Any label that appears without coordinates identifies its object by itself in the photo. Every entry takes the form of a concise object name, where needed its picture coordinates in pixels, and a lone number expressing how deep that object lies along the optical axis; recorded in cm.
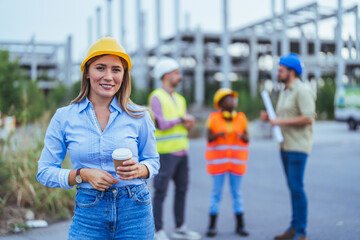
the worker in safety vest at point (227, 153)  478
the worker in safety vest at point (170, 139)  443
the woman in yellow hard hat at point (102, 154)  214
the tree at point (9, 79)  1297
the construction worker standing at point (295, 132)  435
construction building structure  2114
